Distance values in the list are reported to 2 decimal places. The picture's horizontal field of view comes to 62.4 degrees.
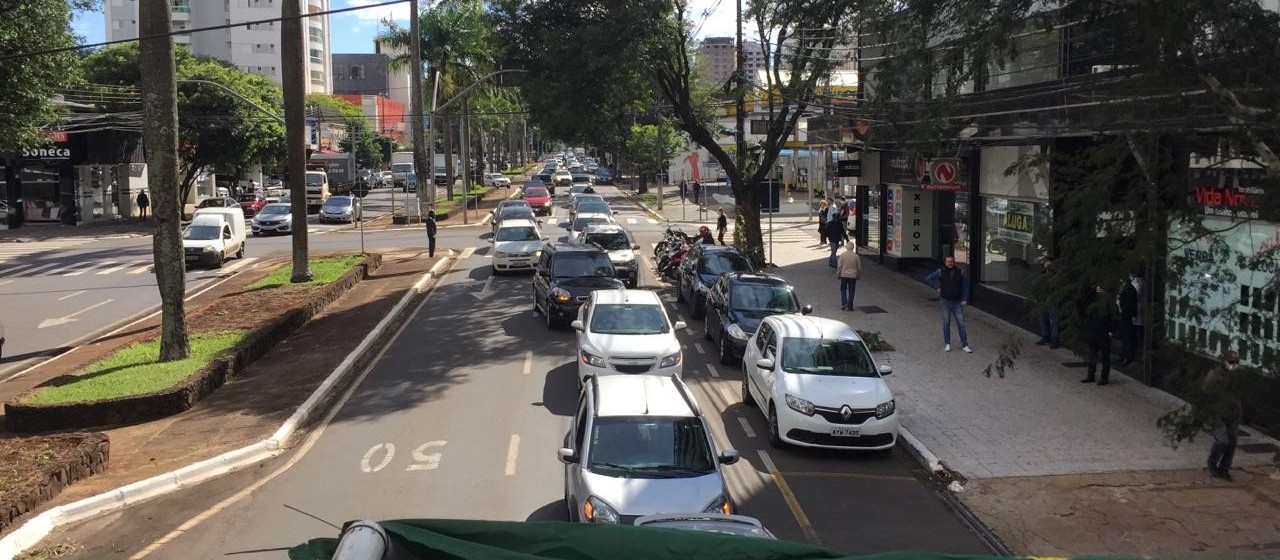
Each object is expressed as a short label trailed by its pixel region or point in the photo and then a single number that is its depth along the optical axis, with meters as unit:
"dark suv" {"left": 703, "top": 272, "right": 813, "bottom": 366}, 18.95
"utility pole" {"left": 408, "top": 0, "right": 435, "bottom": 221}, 45.25
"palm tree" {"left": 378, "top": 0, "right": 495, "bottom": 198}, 63.62
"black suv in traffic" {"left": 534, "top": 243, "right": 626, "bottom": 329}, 22.09
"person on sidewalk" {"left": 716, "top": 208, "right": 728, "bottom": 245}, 37.50
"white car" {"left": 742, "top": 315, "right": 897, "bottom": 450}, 13.23
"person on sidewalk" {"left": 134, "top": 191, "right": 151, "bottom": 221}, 56.16
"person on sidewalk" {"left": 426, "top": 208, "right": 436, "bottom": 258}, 35.53
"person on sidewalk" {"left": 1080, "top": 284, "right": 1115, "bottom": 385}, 16.05
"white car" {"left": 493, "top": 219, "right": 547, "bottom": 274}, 31.34
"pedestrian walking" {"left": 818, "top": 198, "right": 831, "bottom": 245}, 37.73
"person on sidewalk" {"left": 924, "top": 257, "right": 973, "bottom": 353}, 19.42
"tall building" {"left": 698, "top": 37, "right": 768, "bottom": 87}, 52.26
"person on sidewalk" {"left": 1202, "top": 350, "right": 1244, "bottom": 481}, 7.73
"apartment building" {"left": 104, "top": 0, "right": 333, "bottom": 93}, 113.31
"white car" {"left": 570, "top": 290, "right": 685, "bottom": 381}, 15.91
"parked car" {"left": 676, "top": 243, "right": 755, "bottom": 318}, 24.00
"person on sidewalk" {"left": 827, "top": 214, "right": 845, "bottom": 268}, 31.38
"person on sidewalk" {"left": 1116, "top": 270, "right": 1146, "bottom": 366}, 17.16
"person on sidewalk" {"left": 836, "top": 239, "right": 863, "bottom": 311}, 23.73
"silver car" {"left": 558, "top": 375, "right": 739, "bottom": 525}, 9.38
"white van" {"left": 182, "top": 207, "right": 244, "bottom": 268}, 35.00
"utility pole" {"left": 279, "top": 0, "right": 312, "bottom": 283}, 27.33
